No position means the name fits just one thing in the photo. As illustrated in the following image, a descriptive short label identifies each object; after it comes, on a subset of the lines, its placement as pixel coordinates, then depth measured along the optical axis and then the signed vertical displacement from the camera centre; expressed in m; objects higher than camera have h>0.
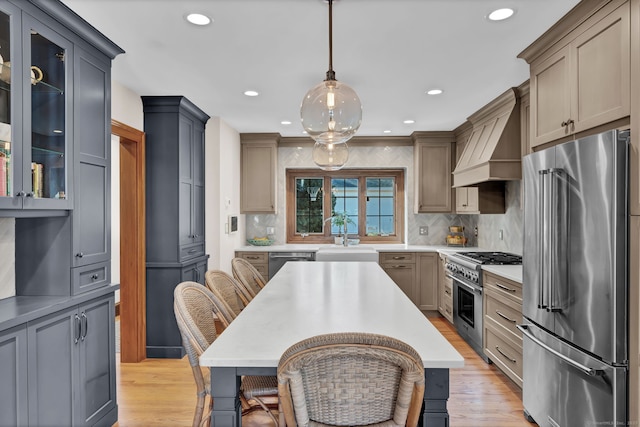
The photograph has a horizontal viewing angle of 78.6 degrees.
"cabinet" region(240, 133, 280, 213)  5.43 +0.56
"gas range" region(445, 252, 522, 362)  3.63 -0.75
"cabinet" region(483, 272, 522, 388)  2.87 -0.90
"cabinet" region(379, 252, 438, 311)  5.12 -0.79
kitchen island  1.33 -0.48
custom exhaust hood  3.60 +0.65
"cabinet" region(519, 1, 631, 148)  1.84 +0.77
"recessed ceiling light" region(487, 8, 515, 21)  2.10 +1.09
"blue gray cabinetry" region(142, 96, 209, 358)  3.74 -0.06
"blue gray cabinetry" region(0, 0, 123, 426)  1.77 +0.00
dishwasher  5.14 -0.58
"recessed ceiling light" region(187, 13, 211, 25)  2.14 +1.09
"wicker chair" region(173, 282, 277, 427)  1.61 -0.53
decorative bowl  5.49 -0.39
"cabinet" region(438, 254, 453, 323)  4.61 -0.96
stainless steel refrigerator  1.75 -0.35
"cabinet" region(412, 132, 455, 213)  5.34 +0.54
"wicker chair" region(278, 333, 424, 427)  1.12 -0.51
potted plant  5.78 -0.12
